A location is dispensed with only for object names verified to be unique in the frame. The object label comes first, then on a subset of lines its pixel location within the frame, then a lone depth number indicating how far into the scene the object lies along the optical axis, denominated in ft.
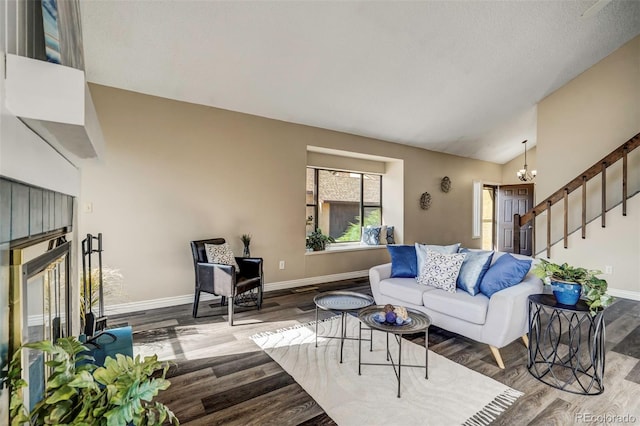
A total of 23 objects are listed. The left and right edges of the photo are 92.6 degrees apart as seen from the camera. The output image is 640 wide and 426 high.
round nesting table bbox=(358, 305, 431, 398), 6.76
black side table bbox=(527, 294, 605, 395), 6.86
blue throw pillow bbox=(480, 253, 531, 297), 8.55
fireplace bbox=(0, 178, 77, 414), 2.60
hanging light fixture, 20.85
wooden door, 23.61
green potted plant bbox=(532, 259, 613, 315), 6.66
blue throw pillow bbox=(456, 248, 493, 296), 9.21
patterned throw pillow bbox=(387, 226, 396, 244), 20.07
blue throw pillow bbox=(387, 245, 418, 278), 11.28
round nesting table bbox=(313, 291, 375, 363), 8.19
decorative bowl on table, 7.11
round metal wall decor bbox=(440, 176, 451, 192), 22.29
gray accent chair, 10.72
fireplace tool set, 7.70
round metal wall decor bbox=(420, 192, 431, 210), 21.07
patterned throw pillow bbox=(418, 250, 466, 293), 9.64
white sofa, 7.84
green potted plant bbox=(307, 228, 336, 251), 16.85
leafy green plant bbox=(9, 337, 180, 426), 2.25
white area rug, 6.02
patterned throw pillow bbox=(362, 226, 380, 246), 19.57
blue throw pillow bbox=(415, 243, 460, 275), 10.60
